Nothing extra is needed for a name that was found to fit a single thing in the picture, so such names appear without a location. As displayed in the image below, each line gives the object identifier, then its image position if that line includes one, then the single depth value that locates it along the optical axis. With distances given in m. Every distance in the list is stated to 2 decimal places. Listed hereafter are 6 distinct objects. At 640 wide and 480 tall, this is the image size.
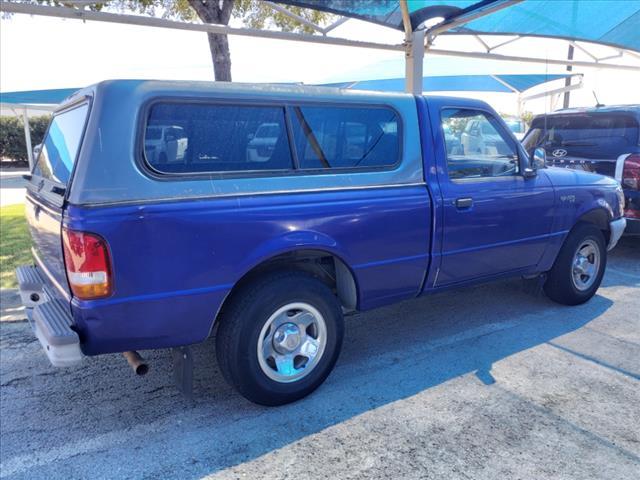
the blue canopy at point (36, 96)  11.39
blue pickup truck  2.59
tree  7.50
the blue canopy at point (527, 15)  7.11
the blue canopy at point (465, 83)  13.80
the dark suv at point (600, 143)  6.32
